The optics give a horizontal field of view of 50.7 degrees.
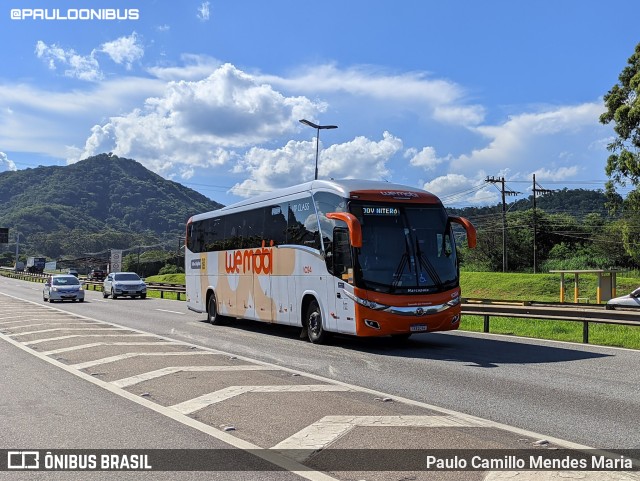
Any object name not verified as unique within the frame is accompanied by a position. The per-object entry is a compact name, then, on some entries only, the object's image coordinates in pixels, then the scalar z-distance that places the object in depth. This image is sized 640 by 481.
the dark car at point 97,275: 80.29
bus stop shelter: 33.88
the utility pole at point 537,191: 71.51
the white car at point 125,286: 39.41
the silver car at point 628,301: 28.83
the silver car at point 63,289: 35.09
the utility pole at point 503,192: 68.93
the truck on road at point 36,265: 117.07
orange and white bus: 13.49
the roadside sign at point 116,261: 59.00
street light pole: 32.70
